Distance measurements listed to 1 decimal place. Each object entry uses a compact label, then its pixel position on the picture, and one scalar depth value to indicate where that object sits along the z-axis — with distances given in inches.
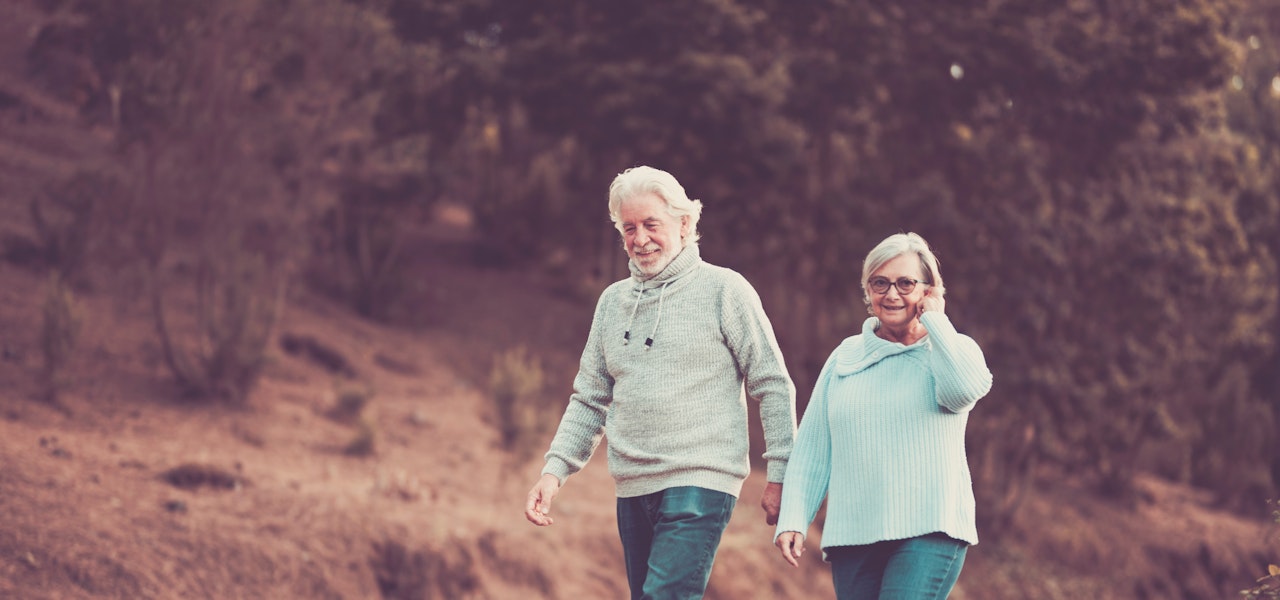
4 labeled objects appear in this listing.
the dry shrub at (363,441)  442.9
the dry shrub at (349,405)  482.6
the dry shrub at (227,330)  446.3
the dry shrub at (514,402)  449.7
